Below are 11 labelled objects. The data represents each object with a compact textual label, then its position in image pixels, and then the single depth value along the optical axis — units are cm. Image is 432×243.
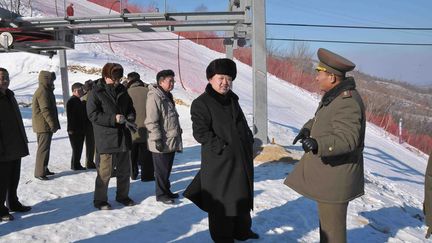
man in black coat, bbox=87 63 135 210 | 501
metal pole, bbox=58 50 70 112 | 1223
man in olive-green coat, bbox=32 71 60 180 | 665
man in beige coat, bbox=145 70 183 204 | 546
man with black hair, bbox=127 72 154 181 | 673
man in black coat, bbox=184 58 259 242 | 373
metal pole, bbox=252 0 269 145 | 924
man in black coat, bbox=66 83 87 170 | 733
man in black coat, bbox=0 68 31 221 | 478
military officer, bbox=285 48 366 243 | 310
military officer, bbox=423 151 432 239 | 293
